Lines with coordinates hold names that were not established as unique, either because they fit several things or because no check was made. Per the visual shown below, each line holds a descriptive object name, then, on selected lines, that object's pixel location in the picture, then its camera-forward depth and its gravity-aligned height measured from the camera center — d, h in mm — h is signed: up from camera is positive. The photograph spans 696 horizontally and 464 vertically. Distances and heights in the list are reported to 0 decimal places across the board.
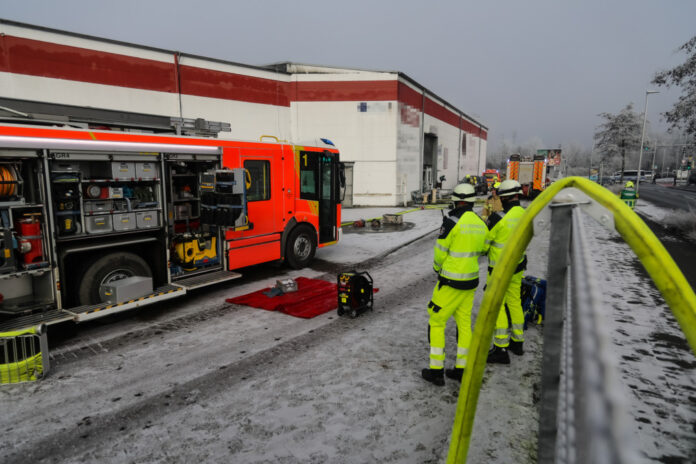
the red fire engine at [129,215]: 5699 -655
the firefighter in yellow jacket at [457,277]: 4660 -1079
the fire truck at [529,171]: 29328 +312
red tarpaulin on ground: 7202 -2200
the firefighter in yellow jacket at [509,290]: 5191 -1359
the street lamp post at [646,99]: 30100 +5364
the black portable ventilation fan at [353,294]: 6875 -1887
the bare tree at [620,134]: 45750 +4538
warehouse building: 16016 +3762
